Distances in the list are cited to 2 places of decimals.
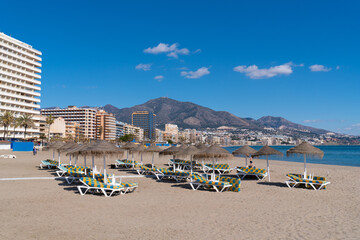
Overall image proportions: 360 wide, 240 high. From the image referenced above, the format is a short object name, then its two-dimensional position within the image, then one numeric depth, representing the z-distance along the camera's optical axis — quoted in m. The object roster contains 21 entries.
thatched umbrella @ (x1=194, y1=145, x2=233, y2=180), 14.95
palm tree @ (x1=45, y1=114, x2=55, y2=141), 75.73
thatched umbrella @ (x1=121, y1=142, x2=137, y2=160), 23.79
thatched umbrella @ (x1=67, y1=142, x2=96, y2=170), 13.54
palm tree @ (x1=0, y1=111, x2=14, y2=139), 59.59
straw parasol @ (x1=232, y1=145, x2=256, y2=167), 18.43
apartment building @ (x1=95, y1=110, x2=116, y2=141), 142.12
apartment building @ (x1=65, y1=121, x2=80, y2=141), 116.79
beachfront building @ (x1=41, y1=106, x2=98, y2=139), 131.50
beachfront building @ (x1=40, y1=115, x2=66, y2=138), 104.88
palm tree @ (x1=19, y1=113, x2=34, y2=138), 65.97
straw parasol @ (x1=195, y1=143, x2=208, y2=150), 22.17
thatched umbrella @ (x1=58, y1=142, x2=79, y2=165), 20.71
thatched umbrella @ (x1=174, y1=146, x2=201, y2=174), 17.16
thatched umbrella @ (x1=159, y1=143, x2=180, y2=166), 18.16
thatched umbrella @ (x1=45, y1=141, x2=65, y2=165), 21.99
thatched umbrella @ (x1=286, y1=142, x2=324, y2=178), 14.66
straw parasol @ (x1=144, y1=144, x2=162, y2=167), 19.61
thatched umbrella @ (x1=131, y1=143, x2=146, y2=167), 20.19
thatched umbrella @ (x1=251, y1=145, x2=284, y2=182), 16.11
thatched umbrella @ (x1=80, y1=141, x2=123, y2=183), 13.11
